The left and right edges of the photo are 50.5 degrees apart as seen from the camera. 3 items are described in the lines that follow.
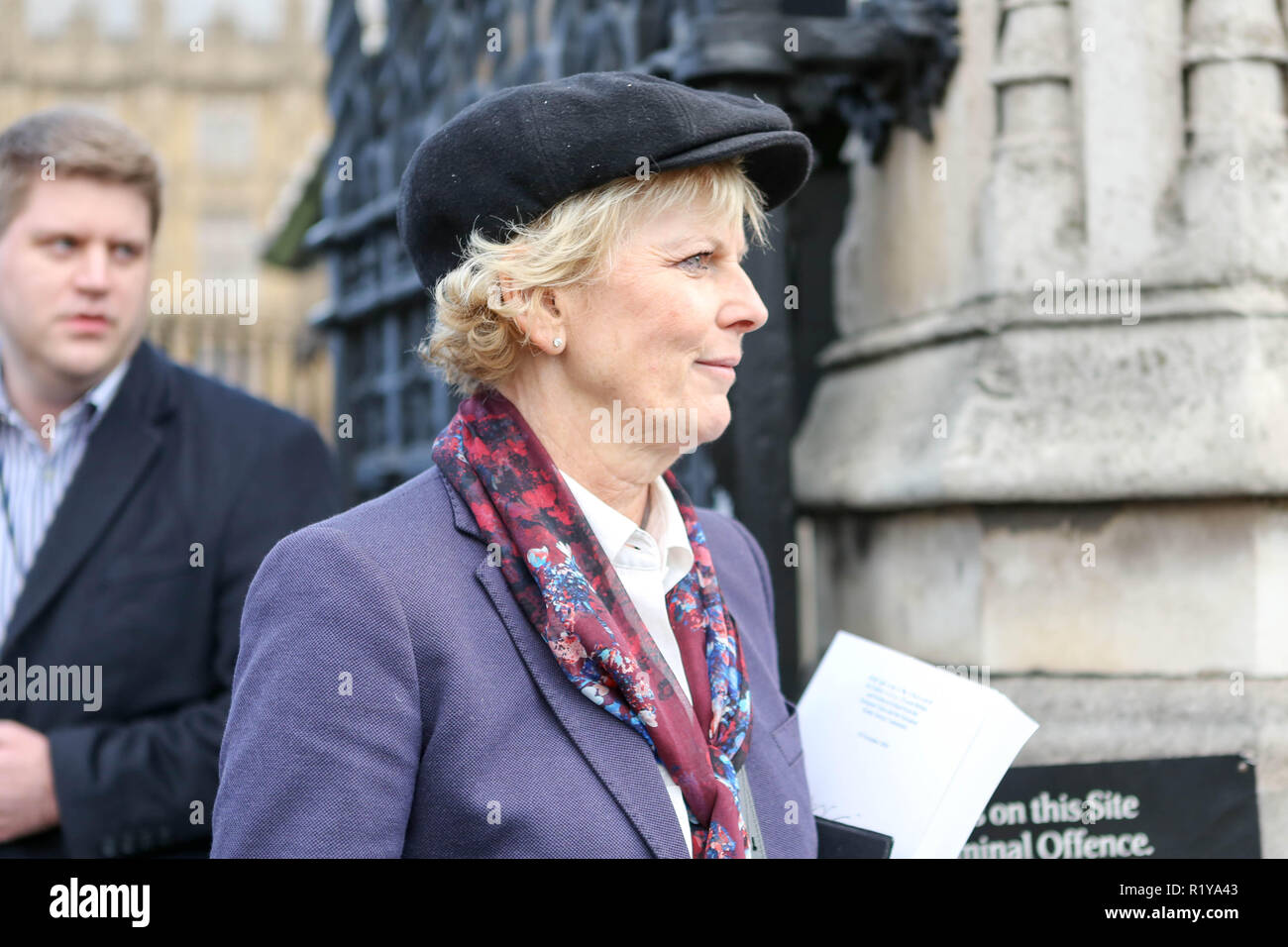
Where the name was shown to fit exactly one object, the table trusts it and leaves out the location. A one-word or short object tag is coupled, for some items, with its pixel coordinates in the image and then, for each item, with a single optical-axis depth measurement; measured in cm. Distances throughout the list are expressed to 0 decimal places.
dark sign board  236
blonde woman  156
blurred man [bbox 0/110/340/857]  246
